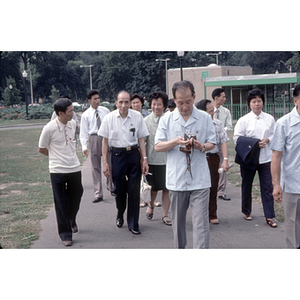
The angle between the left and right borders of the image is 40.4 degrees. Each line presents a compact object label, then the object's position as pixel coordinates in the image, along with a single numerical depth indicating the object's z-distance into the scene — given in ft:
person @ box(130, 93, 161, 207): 25.12
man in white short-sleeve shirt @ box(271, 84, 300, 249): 13.15
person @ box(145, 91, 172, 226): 20.86
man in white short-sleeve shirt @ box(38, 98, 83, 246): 17.81
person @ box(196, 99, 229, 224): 20.29
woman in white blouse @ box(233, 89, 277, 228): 19.95
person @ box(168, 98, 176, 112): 23.51
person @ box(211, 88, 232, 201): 23.92
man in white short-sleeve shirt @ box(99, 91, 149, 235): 19.30
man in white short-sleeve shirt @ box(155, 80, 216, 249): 13.47
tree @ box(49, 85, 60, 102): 206.49
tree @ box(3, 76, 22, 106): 193.94
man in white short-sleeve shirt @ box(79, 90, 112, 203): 26.40
